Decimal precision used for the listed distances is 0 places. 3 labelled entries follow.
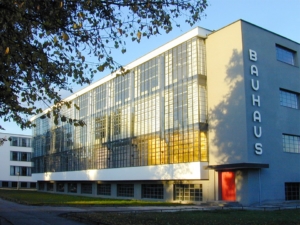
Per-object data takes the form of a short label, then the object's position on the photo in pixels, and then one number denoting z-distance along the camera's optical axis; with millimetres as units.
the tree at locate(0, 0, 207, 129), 10297
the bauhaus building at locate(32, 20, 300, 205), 29422
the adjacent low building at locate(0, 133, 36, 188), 89938
